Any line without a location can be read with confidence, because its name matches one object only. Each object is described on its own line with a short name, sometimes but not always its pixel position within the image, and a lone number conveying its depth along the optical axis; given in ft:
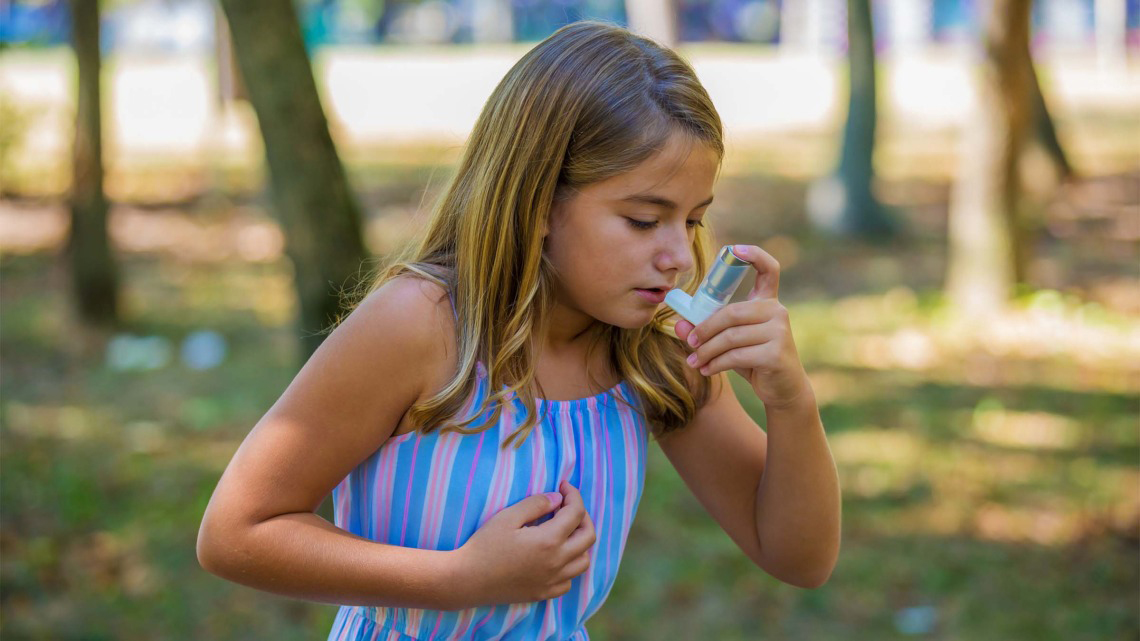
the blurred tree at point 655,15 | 50.65
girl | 5.05
